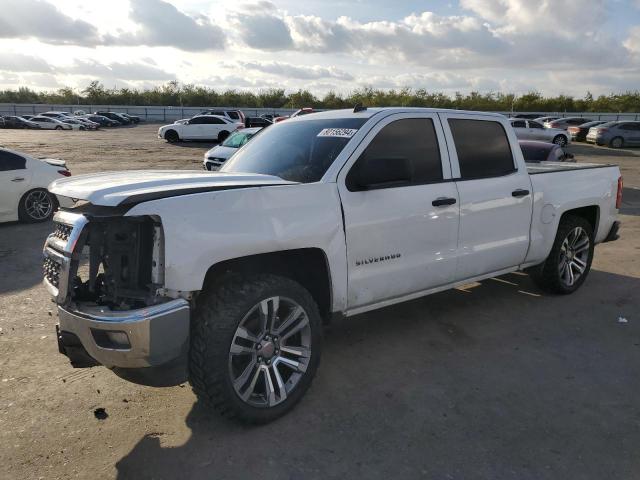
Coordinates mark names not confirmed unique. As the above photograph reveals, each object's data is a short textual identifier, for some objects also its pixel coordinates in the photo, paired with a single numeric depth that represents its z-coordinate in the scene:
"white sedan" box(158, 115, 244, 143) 33.84
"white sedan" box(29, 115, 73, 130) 50.69
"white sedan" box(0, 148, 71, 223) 9.66
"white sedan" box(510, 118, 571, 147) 30.68
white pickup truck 3.05
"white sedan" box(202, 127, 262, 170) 14.21
